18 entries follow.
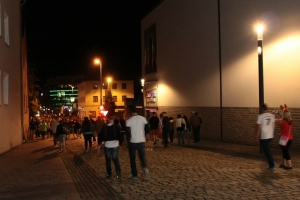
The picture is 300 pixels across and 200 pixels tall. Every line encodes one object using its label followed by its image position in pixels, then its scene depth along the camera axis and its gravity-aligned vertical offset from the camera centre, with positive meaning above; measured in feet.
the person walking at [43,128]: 90.49 -6.59
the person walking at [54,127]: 65.70 -4.65
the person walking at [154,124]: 57.87 -3.90
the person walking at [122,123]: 62.07 -3.91
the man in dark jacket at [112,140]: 28.51 -3.20
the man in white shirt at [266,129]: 29.59 -2.59
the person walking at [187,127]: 58.98 -4.57
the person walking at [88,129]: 54.19 -4.23
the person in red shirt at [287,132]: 30.05 -2.93
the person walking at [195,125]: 58.58 -4.22
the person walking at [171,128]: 57.87 -4.62
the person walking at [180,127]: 57.63 -4.53
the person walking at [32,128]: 91.69 -6.80
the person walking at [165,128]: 53.91 -4.28
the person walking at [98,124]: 54.05 -3.47
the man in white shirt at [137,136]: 27.65 -2.81
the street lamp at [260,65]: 39.92 +4.16
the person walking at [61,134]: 56.55 -5.22
